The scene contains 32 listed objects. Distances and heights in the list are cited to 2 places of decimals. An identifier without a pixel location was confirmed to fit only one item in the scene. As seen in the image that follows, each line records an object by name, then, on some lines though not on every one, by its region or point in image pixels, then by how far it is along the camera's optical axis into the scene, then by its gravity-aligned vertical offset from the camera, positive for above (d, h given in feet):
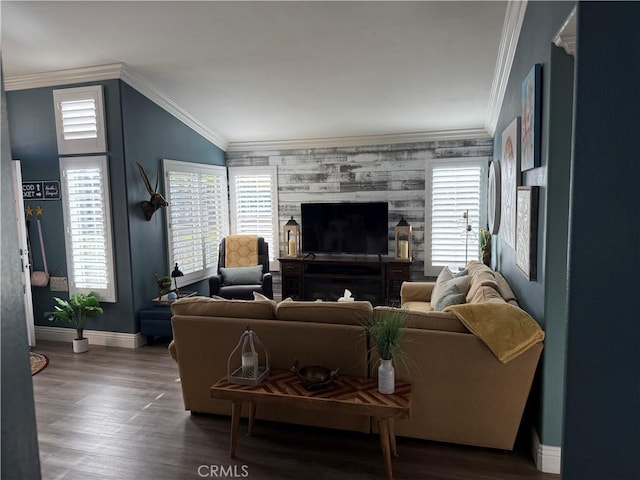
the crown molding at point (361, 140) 19.24 +3.46
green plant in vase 7.95 -2.50
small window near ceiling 14.76 +3.42
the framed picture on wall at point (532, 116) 8.13 +1.87
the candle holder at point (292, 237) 20.97 -1.19
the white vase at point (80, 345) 15.06 -4.53
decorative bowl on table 8.19 -3.22
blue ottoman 15.28 -3.84
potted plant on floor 15.02 -3.35
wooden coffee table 7.66 -3.46
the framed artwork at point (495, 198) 13.93 +0.36
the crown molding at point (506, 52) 10.40 +4.48
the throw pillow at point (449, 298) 10.94 -2.31
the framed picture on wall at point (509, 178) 10.52 +0.84
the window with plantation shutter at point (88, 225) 15.14 -0.29
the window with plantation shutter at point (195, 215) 17.65 -0.03
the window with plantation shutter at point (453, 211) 19.25 -0.03
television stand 19.07 -3.00
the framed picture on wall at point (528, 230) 8.32 -0.44
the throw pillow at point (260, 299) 9.70 -2.04
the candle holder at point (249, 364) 8.51 -3.07
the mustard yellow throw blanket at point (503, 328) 7.86 -2.23
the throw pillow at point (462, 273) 14.25 -2.14
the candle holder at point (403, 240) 19.30 -1.33
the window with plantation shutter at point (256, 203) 22.25 +0.57
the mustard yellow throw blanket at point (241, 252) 19.83 -1.78
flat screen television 19.76 -0.74
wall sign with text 15.76 +1.04
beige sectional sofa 8.27 -3.05
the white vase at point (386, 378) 8.04 -3.15
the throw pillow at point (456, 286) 11.81 -2.19
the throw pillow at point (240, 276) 18.47 -2.69
